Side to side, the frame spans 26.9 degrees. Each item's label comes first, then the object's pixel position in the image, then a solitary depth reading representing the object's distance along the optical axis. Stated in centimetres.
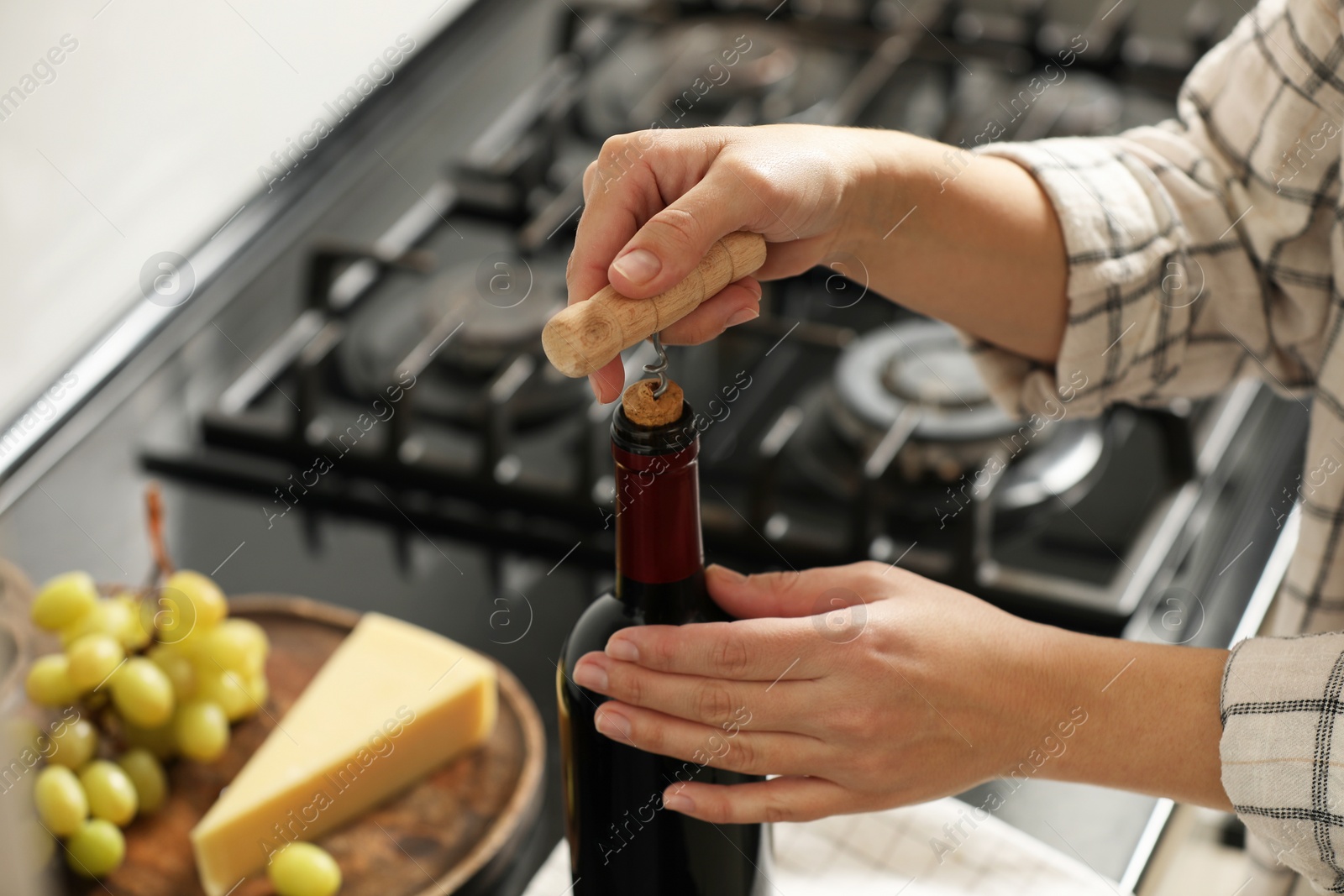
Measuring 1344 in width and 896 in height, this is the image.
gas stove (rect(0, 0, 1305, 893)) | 126
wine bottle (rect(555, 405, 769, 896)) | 94
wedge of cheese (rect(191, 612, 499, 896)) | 113
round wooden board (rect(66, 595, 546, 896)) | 113
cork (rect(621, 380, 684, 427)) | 93
